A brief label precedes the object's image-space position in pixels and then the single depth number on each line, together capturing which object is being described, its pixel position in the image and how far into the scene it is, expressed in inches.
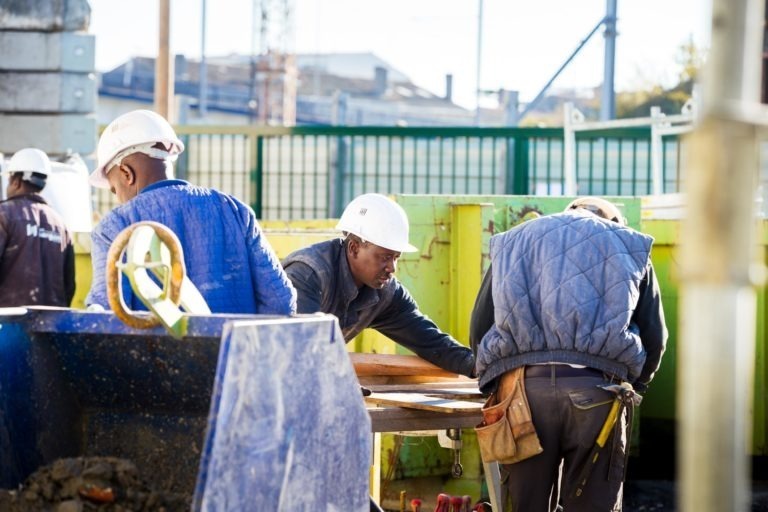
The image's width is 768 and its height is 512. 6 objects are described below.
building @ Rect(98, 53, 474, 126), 1886.1
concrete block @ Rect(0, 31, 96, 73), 581.6
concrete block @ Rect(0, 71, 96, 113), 584.7
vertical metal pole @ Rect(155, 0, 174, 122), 730.2
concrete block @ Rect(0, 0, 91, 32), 578.6
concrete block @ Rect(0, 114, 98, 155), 582.6
